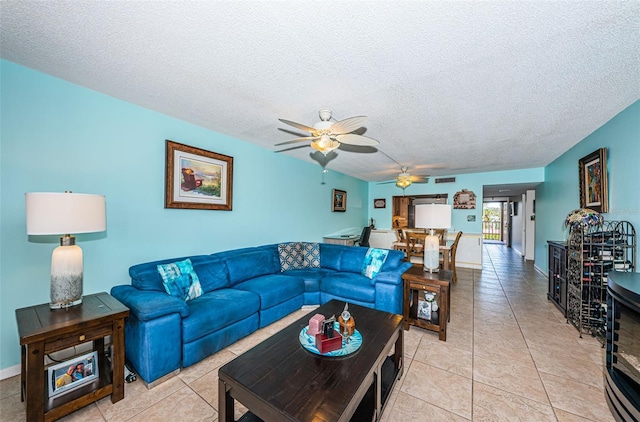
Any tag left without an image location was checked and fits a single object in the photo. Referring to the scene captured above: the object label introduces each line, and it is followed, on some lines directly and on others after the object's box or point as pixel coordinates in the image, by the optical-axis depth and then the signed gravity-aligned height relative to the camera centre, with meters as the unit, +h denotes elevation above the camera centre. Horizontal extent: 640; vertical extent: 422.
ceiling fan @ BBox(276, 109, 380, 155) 1.98 +0.73
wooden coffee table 1.10 -0.90
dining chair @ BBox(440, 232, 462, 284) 4.51 -0.83
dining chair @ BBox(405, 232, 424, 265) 5.04 -0.71
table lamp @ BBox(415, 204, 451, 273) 2.82 -0.12
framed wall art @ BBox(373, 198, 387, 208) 7.53 +0.31
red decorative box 1.49 -0.84
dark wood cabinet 3.11 -0.86
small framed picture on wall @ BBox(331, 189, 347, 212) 5.80 +0.30
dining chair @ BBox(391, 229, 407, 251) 5.44 -0.72
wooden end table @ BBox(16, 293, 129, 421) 1.39 -0.87
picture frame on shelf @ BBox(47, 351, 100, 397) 1.55 -1.13
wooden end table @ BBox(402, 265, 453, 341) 2.53 -0.92
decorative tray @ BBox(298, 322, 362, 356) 1.50 -0.89
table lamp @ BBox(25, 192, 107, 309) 1.52 -0.11
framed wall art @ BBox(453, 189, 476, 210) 6.16 +0.36
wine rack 2.41 -0.53
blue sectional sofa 1.86 -0.93
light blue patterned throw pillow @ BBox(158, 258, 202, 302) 2.33 -0.71
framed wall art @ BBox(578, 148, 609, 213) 2.76 +0.43
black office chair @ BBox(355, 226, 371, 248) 6.21 -0.66
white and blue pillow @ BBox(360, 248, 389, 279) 3.24 -0.69
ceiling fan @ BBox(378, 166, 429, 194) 4.65 +0.68
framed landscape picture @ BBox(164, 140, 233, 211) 2.73 +0.41
